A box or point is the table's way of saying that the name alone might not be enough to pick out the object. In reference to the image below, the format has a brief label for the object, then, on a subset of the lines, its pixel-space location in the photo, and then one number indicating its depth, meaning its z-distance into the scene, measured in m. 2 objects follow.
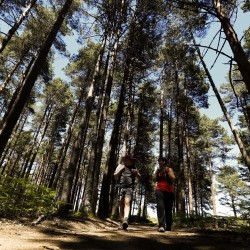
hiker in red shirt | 5.86
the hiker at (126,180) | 5.75
